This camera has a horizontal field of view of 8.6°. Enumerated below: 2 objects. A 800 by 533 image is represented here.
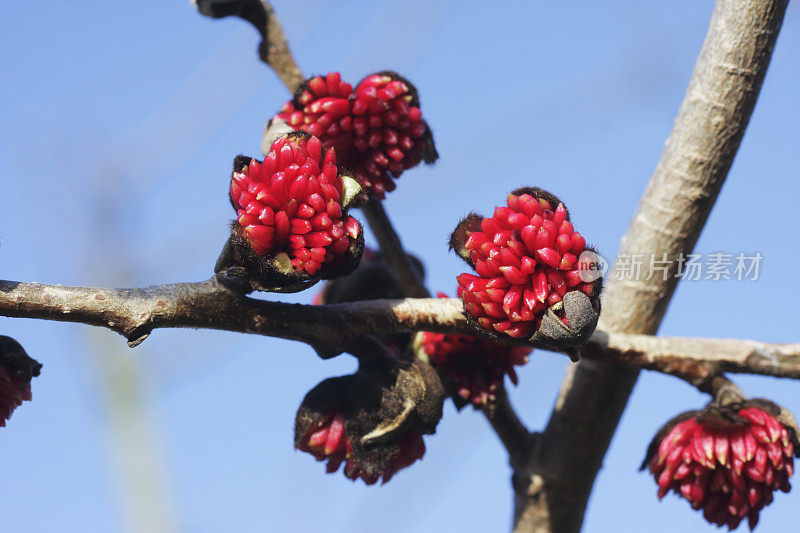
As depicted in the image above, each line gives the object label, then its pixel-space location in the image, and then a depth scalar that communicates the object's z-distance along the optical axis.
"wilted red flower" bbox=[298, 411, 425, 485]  0.53
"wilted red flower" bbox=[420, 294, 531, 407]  0.54
